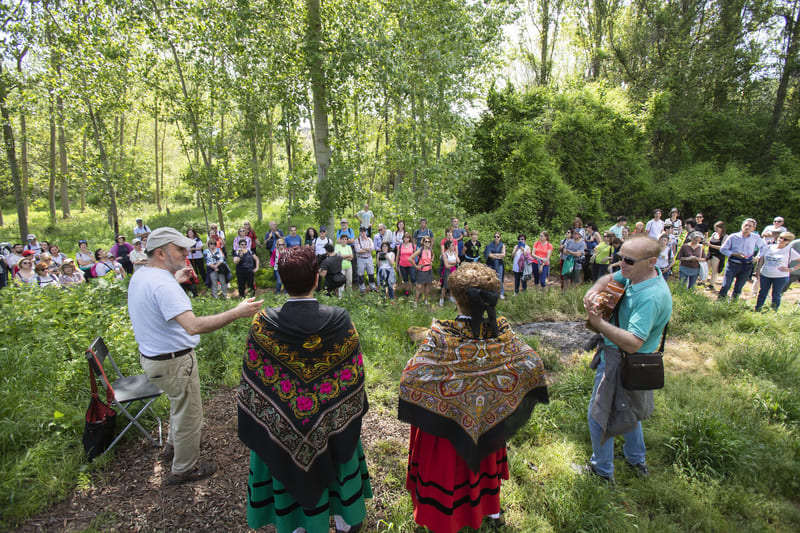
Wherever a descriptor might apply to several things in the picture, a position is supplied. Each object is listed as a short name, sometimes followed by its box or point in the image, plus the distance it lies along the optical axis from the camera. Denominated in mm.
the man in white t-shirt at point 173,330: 2713
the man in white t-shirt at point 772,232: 7868
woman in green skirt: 2188
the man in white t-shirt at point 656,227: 11195
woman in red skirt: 2342
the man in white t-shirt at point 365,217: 12281
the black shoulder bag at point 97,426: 3287
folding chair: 3186
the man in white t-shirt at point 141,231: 11115
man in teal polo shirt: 2596
